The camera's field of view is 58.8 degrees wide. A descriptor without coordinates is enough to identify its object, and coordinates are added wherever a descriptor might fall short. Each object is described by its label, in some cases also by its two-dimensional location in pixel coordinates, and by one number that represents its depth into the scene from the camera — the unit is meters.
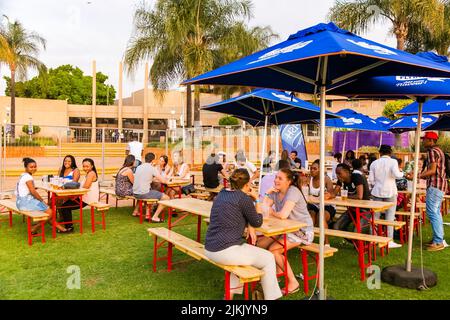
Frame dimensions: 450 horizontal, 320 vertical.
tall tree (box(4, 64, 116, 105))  53.56
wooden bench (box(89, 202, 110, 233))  7.35
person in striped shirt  6.17
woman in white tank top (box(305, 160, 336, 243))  6.65
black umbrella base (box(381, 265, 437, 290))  4.61
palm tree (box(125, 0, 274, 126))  19.05
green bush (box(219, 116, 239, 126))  32.69
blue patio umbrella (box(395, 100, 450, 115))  6.42
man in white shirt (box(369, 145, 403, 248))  6.40
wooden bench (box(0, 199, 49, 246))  6.34
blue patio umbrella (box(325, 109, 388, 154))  11.41
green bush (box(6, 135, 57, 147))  15.42
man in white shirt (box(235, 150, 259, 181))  9.97
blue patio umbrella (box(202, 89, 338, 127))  7.02
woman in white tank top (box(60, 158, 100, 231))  7.37
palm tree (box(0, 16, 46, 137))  29.19
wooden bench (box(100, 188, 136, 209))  9.29
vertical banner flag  16.16
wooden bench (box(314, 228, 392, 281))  4.84
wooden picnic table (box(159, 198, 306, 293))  4.08
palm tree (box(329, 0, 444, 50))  19.64
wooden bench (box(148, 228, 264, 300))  3.68
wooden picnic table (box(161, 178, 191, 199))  8.86
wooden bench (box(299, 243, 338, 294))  4.47
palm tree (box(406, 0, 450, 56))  20.71
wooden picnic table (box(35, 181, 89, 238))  6.93
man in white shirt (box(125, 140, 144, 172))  13.12
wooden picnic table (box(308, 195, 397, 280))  5.50
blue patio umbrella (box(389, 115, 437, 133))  10.05
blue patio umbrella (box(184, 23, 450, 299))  3.05
